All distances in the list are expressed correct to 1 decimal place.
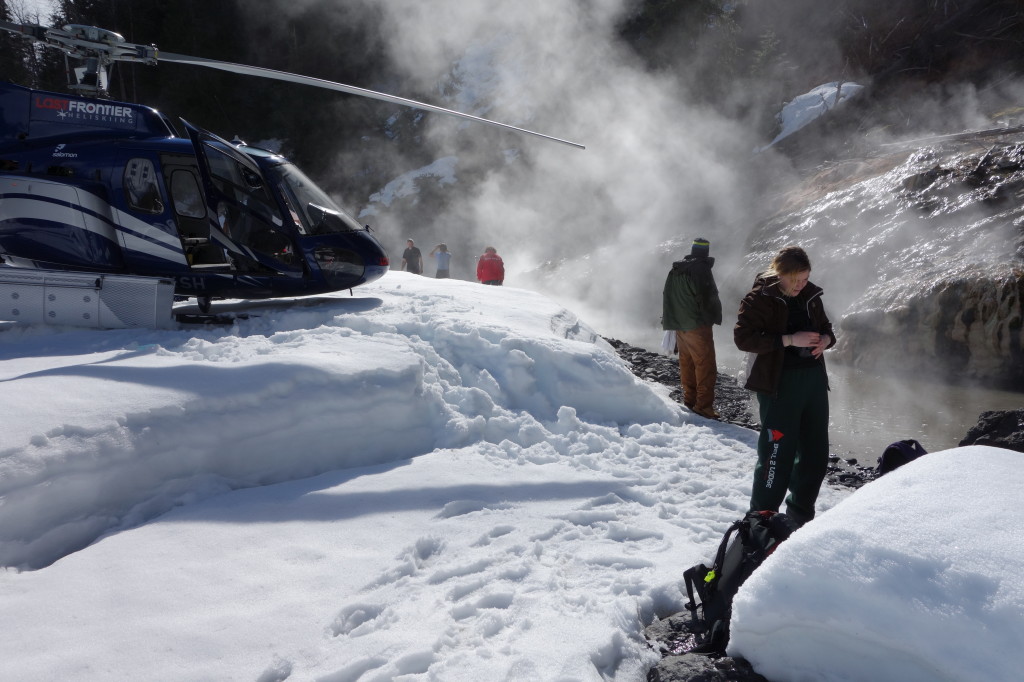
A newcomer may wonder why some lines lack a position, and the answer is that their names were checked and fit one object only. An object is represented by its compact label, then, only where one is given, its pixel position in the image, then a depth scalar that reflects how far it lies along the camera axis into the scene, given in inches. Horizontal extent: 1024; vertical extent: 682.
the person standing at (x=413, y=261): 632.4
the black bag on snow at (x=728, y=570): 109.7
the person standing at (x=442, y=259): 621.4
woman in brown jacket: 150.7
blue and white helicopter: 279.0
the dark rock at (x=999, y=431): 211.9
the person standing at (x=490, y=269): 545.3
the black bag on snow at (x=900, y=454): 142.2
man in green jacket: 277.1
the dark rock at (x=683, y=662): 97.2
